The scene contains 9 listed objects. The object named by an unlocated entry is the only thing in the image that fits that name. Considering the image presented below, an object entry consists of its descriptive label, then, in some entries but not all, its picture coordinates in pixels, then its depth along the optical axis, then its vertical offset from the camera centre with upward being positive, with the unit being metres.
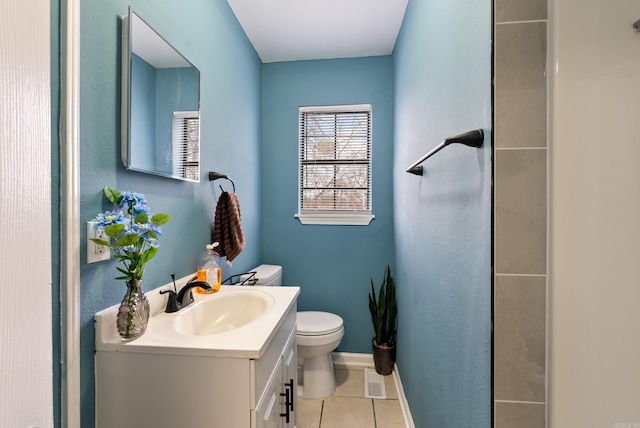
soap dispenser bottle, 1.39 -0.29
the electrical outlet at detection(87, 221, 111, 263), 0.85 -0.11
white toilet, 1.86 -0.89
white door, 0.33 -0.01
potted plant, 2.21 -0.89
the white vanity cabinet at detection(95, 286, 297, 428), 0.84 -0.52
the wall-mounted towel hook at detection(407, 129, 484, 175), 0.80 +0.21
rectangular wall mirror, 0.99 +0.42
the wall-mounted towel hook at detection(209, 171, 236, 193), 1.59 +0.19
